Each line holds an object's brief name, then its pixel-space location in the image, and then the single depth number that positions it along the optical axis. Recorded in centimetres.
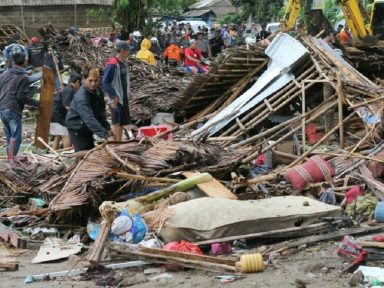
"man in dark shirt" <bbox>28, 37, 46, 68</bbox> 2792
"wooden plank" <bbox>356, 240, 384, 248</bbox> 953
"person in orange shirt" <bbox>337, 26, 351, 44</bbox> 3367
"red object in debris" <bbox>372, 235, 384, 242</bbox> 986
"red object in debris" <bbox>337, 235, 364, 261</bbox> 939
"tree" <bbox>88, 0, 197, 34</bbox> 4354
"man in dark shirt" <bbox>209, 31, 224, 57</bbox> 4666
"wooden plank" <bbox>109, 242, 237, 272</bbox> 918
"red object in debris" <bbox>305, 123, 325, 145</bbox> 1611
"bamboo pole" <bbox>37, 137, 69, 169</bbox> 1401
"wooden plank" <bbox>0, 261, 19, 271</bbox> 1019
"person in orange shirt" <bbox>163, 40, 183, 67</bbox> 3715
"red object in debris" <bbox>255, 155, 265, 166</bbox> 1480
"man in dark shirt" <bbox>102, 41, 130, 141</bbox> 1580
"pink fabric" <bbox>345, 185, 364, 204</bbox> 1197
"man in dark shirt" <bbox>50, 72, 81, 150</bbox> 1739
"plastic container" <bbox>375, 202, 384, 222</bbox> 1099
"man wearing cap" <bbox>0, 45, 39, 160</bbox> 1609
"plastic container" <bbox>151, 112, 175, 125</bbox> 2021
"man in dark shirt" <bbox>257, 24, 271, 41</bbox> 4552
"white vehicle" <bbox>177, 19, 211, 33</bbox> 6184
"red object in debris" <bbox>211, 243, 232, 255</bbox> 1002
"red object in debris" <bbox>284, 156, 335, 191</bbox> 1263
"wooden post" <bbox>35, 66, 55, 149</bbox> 1736
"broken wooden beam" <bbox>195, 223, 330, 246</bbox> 1009
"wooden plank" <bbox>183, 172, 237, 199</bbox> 1140
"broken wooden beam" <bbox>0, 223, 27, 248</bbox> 1138
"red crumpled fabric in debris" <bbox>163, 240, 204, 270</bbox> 977
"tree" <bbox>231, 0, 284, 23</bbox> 7147
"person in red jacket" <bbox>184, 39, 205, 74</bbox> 3290
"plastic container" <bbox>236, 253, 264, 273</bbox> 912
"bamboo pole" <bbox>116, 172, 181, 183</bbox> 1156
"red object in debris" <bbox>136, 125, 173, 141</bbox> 1668
